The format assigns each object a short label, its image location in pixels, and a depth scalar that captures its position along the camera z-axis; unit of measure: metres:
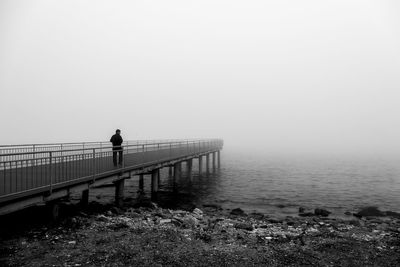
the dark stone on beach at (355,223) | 14.78
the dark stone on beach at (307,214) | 17.98
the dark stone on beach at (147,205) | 16.56
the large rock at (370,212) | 17.96
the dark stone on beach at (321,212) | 17.97
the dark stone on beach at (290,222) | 14.88
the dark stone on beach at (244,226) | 12.50
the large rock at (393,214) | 17.98
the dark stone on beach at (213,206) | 19.53
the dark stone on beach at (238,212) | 17.53
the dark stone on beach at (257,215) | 16.60
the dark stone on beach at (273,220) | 15.33
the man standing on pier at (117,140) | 16.41
